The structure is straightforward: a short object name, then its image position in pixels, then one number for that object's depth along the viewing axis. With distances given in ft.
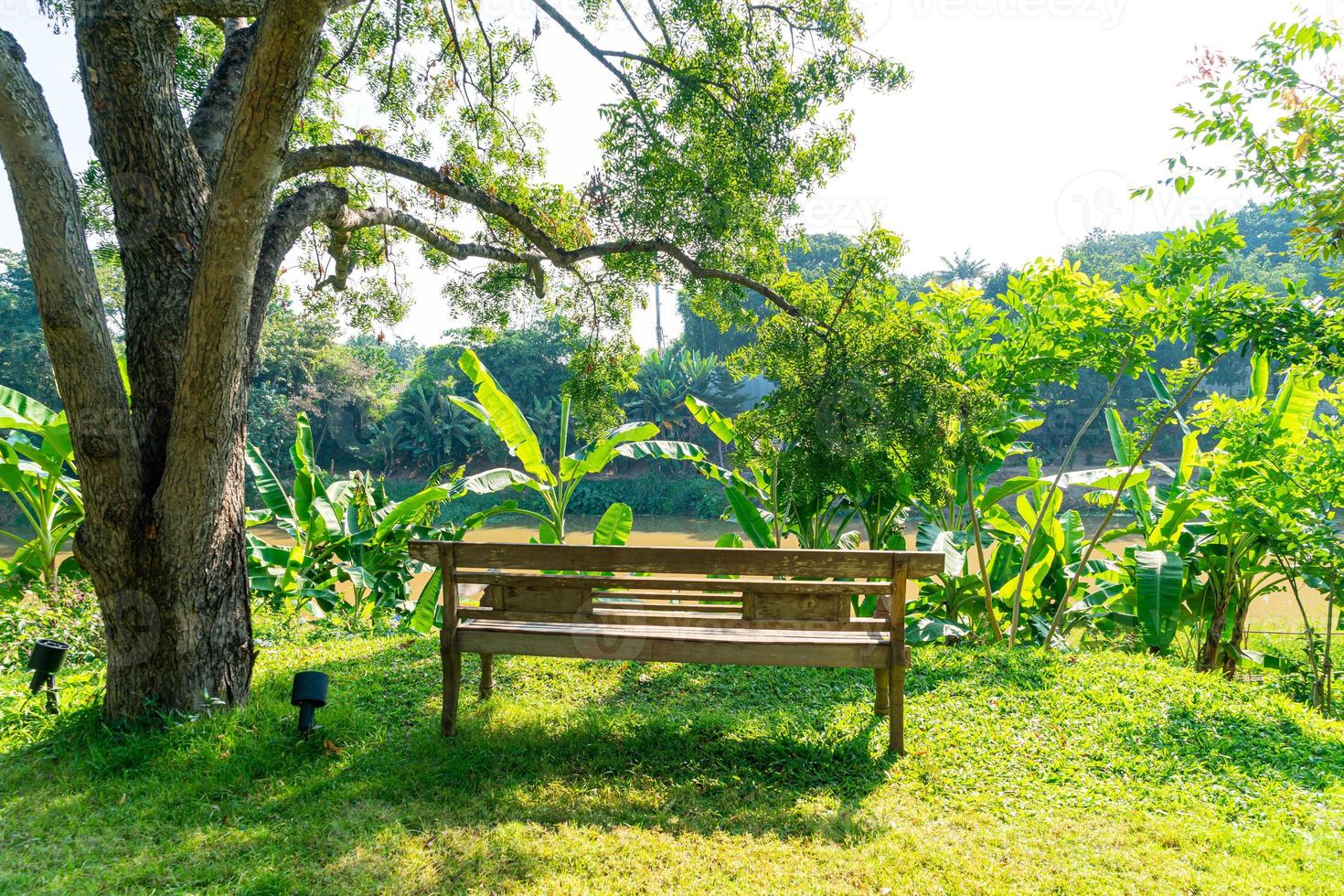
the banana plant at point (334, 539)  20.43
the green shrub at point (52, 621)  15.35
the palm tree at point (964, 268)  132.77
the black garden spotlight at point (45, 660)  11.04
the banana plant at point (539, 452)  21.88
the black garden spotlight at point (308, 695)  10.48
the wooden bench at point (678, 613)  10.68
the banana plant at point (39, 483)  18.15
